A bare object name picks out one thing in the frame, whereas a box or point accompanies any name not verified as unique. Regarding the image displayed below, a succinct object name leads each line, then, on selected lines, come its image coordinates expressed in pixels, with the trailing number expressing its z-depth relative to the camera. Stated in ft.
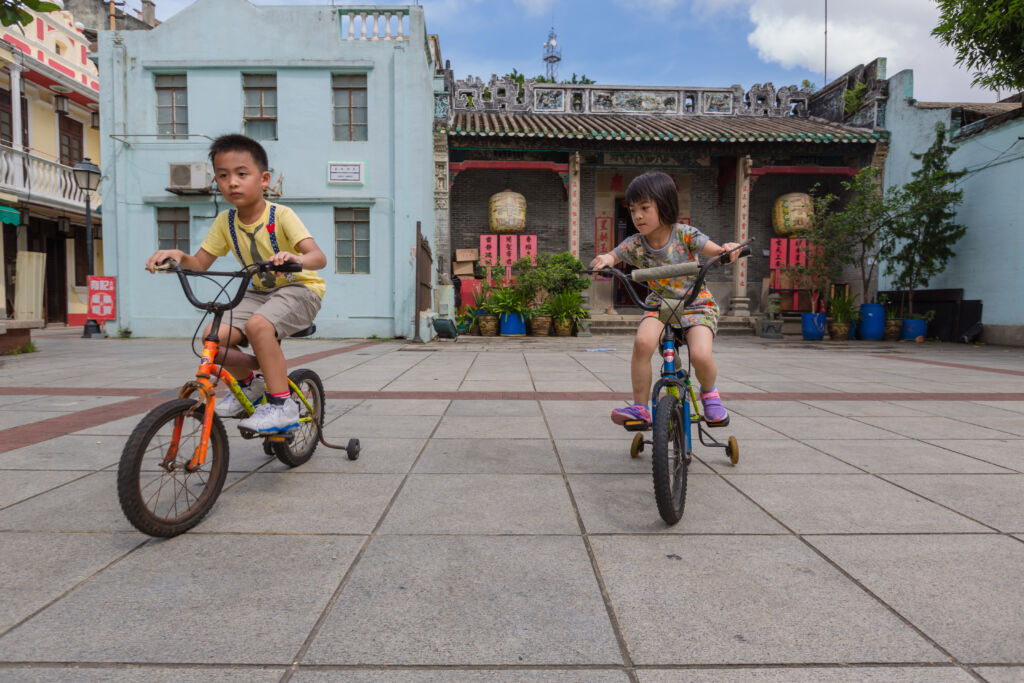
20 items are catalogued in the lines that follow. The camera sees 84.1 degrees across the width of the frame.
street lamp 38.14
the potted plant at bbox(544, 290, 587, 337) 44.27
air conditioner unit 38.60
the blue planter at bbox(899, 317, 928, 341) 43.06
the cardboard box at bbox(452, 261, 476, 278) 50.19
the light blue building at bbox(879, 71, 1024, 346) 37.83
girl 9.05
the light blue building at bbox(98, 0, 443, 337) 39.78
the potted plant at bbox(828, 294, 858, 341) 44.24
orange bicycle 6.50
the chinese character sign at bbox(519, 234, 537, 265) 51.31
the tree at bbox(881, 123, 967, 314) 40.24
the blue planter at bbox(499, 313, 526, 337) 44.98
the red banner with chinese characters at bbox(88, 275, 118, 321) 39.42
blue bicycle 7.16
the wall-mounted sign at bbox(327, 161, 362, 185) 40.11
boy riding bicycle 8.39
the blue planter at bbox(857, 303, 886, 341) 43.57
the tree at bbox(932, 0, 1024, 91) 30.30
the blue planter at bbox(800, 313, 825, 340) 44.45
